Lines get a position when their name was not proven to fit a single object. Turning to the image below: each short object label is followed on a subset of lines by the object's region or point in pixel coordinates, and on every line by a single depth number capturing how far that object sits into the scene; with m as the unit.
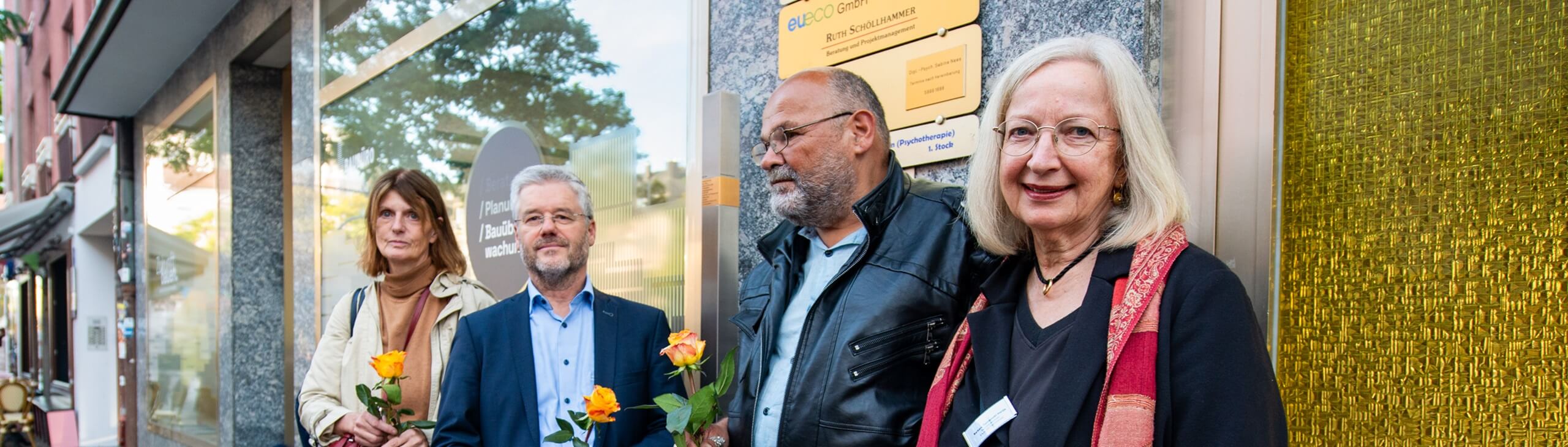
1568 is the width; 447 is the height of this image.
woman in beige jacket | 3.02
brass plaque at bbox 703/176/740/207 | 3.06
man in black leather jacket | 2.03
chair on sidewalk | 10.44
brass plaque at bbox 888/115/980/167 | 2.57
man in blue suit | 2.60
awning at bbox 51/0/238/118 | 7.59
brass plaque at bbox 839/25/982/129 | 2.59
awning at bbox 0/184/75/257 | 14.62
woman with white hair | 1.41
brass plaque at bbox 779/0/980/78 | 2.70
